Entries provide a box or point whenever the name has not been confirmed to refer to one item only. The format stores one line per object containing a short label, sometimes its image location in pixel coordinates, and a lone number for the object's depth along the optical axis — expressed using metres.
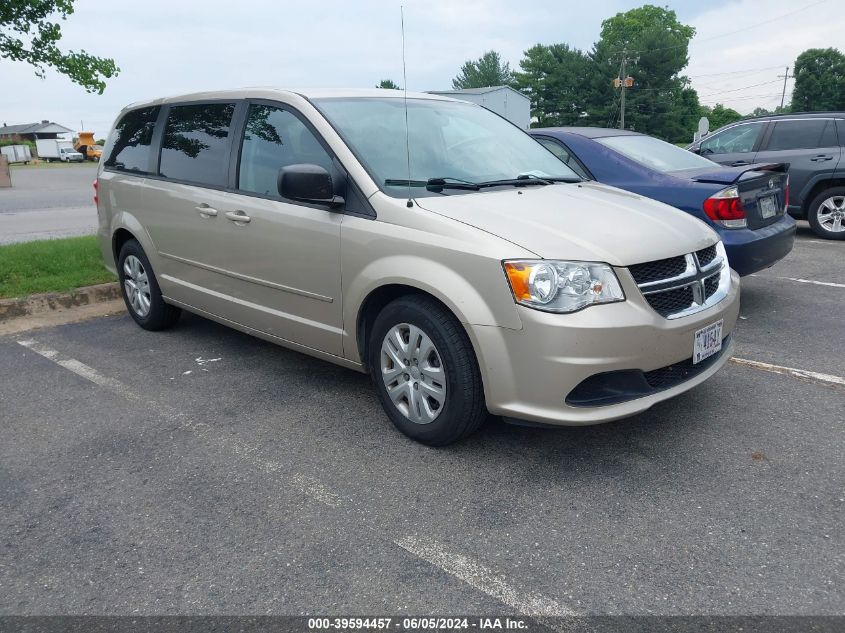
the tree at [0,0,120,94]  7.29
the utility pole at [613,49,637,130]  56.59
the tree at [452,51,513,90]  106.50
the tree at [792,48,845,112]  87.44
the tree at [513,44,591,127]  71.00
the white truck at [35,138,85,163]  58.94
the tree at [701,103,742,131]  101.10
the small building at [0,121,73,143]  90.62
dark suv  9.37
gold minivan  3.17
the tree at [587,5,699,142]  69.25
